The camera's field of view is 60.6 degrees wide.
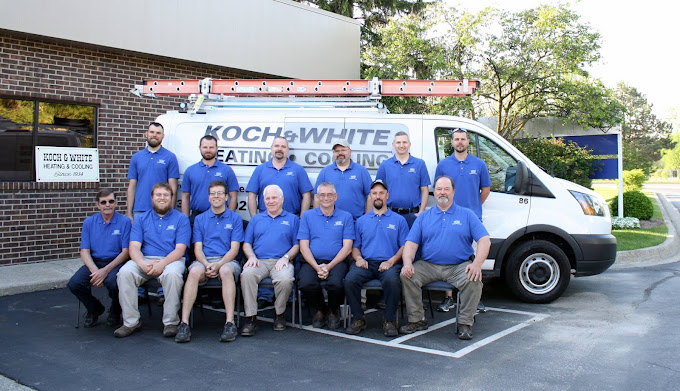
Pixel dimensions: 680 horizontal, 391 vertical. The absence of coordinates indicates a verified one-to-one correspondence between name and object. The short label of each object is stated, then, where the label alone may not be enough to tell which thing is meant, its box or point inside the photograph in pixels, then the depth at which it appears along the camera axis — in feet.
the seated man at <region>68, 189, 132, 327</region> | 18.74
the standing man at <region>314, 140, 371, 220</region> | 20.45
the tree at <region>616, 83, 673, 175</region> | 209.46
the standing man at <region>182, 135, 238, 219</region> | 20.92
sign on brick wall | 29.32
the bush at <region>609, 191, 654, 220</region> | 48.42
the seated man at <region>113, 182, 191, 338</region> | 17.76
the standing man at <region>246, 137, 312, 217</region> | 20.79
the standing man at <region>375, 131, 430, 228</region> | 20.35
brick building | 28.40
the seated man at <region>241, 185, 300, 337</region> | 18.44
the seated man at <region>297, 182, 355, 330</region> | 18.84
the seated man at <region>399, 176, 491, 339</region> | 18.33
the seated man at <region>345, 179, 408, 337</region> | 18.45
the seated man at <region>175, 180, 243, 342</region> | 18.15
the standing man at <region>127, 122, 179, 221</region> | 21.56
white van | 21.86
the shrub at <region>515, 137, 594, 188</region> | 43.93
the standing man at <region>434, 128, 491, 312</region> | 20.56
